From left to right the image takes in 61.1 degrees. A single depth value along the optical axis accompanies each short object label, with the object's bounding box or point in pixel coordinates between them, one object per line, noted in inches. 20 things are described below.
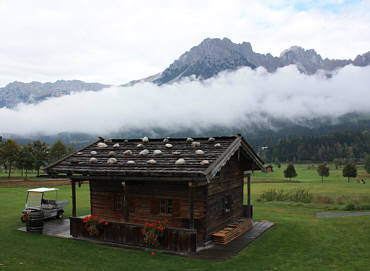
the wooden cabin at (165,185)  580.1
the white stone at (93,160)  713.0
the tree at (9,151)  2856.8
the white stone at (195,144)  690.8
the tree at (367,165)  3277.1
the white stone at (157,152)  676.7
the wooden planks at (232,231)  634.6
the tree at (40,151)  3063.2
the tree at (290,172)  2704.2
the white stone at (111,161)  687.7
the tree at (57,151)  3366.1
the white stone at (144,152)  696.6
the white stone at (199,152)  631.8
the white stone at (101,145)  815.1
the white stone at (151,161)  633.6
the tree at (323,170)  2586.1
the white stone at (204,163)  582.9
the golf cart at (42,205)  879.1
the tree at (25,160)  2689.5
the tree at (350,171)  2432.3
